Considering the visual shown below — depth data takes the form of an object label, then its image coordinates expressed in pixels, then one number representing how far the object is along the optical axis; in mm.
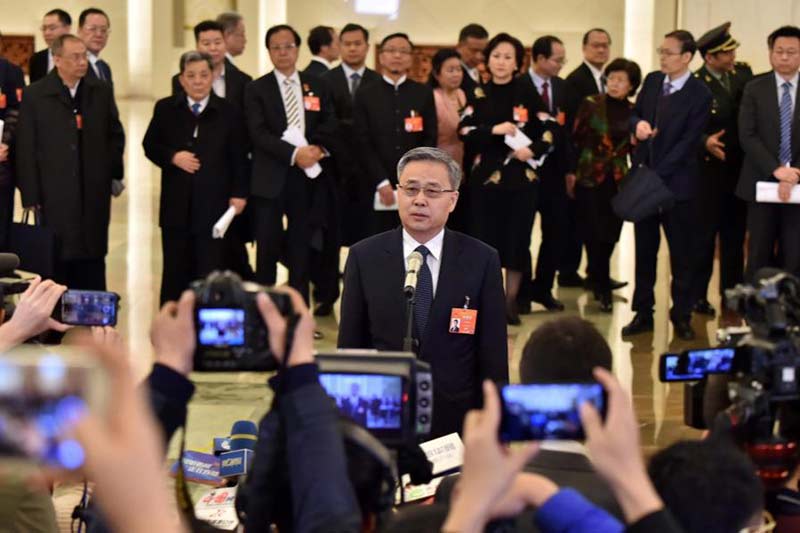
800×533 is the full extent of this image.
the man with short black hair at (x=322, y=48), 10211
